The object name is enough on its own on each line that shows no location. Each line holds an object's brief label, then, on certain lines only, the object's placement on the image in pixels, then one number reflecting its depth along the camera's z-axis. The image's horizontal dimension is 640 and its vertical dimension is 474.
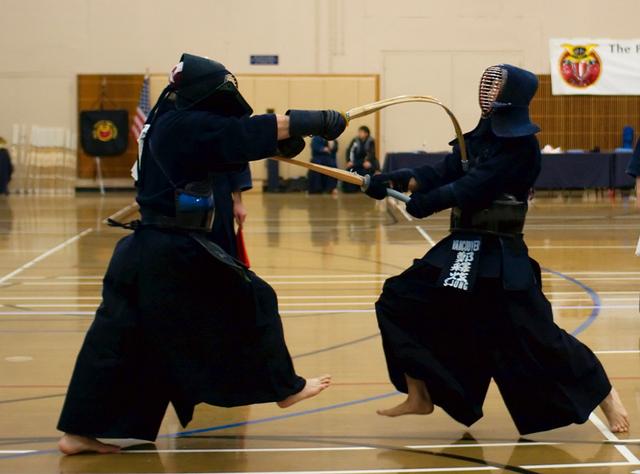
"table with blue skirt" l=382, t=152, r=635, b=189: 24.12
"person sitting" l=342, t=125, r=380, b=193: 25.06
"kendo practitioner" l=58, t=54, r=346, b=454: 4.83
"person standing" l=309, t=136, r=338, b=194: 25.55
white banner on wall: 26.59
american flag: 24.20
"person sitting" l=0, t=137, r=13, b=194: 26.28
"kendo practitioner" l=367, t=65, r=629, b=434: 5.09
